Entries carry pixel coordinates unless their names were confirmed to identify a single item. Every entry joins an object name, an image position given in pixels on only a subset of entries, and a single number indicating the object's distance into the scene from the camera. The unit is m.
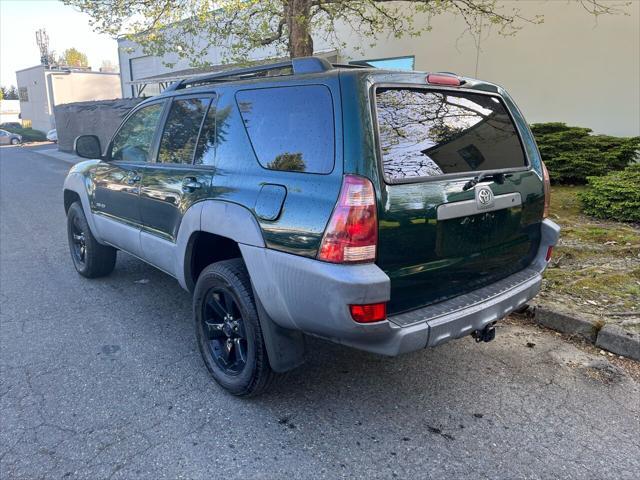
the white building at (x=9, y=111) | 60.47
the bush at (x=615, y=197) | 6.61
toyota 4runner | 2.43
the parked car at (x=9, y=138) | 38.12
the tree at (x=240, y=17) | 7.71
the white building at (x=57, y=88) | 42.12
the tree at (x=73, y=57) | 75.43
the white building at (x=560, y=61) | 9.02
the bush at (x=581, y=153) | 8.55
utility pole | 56.53
